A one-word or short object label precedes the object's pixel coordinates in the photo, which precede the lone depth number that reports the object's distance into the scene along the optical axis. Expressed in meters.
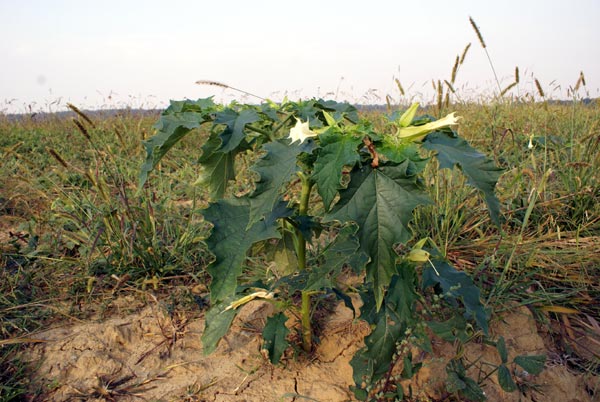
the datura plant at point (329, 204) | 1.07
